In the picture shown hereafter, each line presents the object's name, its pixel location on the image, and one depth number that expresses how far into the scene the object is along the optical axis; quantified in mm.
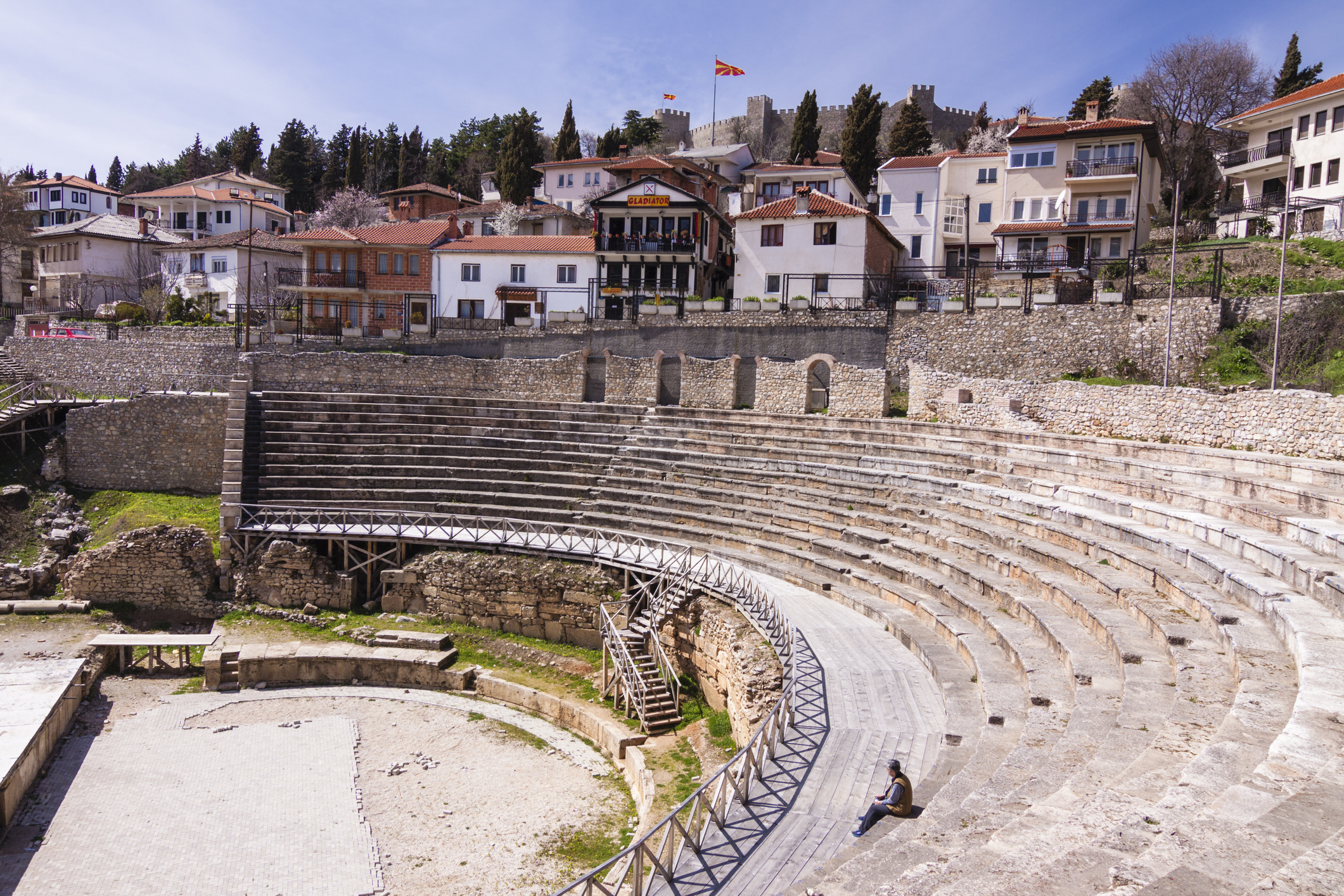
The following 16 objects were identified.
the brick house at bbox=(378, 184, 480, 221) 61656
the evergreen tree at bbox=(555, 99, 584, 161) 68938
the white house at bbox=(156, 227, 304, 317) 46375
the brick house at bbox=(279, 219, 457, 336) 40281
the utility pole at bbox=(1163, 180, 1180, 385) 23533
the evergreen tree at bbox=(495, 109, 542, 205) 64375
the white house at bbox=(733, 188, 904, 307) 33531
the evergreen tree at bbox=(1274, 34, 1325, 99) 46312
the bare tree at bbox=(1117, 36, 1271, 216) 46312
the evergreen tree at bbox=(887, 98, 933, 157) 59375
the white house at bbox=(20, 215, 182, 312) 50688
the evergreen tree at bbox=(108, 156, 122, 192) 96312
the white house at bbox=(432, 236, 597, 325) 39219
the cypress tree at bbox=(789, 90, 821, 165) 61438
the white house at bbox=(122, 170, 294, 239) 62344
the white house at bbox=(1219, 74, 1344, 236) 33188
